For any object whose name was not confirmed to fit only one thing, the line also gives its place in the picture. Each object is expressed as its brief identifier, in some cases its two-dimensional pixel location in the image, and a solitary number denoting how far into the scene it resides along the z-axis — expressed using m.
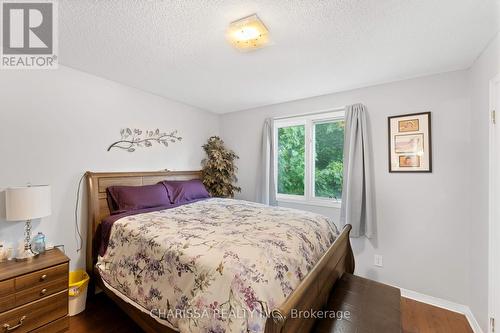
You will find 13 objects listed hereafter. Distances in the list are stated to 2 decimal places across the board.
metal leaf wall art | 2.75
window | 3.12
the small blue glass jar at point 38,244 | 1.88
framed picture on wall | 2.39
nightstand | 1.50
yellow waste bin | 2.04
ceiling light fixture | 1.55
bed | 1.16
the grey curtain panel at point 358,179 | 2.65
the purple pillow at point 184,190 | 2.94
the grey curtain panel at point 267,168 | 3.54
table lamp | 1.71
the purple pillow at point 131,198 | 2.43
